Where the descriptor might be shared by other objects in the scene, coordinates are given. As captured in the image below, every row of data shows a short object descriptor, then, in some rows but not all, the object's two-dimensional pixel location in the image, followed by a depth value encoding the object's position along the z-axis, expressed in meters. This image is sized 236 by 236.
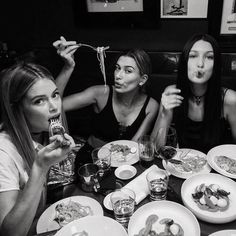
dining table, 1.37
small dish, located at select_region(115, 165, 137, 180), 1.73
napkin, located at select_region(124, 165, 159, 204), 1.53
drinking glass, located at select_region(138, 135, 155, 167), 1.82
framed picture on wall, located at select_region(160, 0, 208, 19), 2.93
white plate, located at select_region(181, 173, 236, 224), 1.36
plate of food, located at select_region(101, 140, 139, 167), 1.87
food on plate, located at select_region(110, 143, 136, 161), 1.92
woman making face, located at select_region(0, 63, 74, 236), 1.42
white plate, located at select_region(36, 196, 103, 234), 1.41
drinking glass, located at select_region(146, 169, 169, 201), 1.52
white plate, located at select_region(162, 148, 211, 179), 1.69
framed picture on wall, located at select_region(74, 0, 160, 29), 3.09
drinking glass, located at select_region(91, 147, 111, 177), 1.75
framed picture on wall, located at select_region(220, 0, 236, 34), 2.83
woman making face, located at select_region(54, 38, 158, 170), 2.76
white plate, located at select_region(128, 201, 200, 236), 1.34
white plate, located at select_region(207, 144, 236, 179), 1.83
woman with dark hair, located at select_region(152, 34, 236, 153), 2.35
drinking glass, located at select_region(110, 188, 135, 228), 1.42
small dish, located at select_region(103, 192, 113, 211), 1.49
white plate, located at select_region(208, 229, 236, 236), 1.27
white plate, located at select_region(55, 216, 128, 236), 1.33
